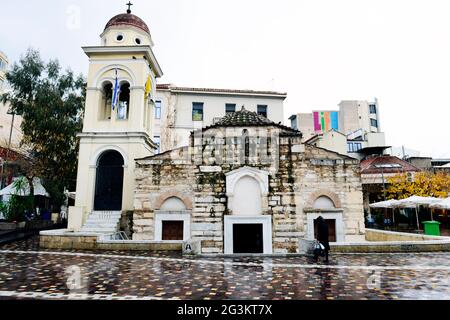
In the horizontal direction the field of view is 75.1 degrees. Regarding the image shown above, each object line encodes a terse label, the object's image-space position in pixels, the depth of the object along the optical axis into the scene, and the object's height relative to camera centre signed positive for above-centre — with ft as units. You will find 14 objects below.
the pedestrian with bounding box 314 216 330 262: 32.01 -2.92
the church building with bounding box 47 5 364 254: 46.93 +2.31
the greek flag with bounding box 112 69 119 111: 55.72 +21.11
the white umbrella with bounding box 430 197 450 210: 57.06 +0.80
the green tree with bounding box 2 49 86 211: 69.00 +20.23
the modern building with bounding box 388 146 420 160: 153.89 +29.46
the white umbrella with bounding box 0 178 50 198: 67.87 +4.11
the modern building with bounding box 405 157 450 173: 122.80 +19.64
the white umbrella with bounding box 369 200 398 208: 66.33 +0.91
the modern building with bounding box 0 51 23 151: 102.41 +29.35
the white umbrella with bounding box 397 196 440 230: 60.32 +1.44
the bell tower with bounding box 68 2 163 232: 53.52 +16.04
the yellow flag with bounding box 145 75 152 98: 59.15 +24.29
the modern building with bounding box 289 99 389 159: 162.20 +49.35
